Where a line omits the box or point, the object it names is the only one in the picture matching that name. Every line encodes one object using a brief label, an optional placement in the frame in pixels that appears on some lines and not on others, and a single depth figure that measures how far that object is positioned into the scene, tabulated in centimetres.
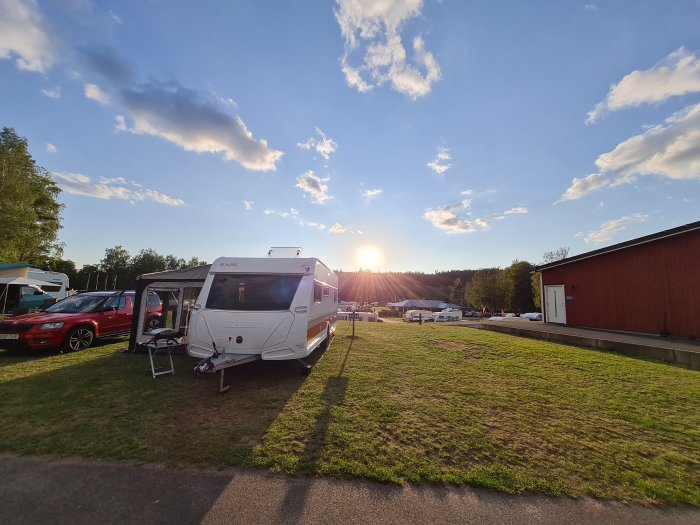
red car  827
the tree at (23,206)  2191
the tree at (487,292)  5984
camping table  680
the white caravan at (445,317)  4080
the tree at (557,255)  5191
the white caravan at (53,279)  2831
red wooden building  1186
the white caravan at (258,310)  634
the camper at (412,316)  3932
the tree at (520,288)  5644
